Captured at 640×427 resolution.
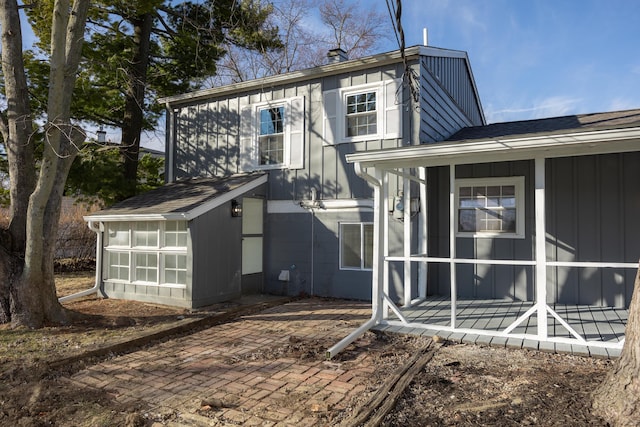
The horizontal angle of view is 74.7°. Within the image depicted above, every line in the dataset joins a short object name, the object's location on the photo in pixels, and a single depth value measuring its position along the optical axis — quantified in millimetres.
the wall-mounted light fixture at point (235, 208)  8266
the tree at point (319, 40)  18172
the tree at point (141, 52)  10680
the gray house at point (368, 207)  6715
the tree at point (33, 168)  6008
